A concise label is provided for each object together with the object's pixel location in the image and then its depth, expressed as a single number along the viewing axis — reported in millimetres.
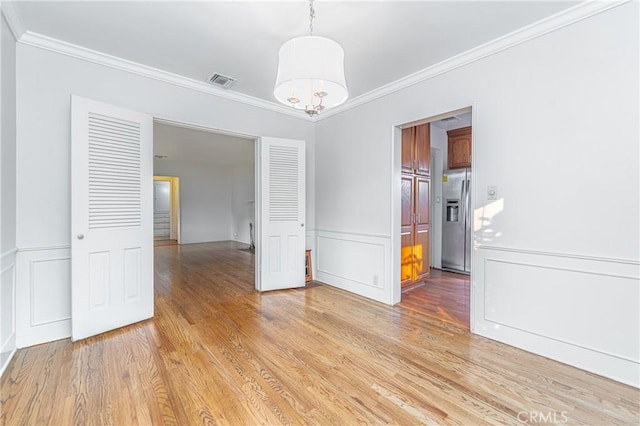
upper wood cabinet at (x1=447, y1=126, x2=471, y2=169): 5156
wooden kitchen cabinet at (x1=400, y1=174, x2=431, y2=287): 4113
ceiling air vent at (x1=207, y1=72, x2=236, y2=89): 3279
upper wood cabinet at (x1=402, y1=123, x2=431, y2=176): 4121
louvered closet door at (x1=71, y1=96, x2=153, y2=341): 2564
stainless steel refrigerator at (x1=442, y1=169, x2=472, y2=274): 5074
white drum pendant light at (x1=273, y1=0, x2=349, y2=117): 1676
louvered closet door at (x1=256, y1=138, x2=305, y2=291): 4039
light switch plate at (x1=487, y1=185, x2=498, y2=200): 2630
